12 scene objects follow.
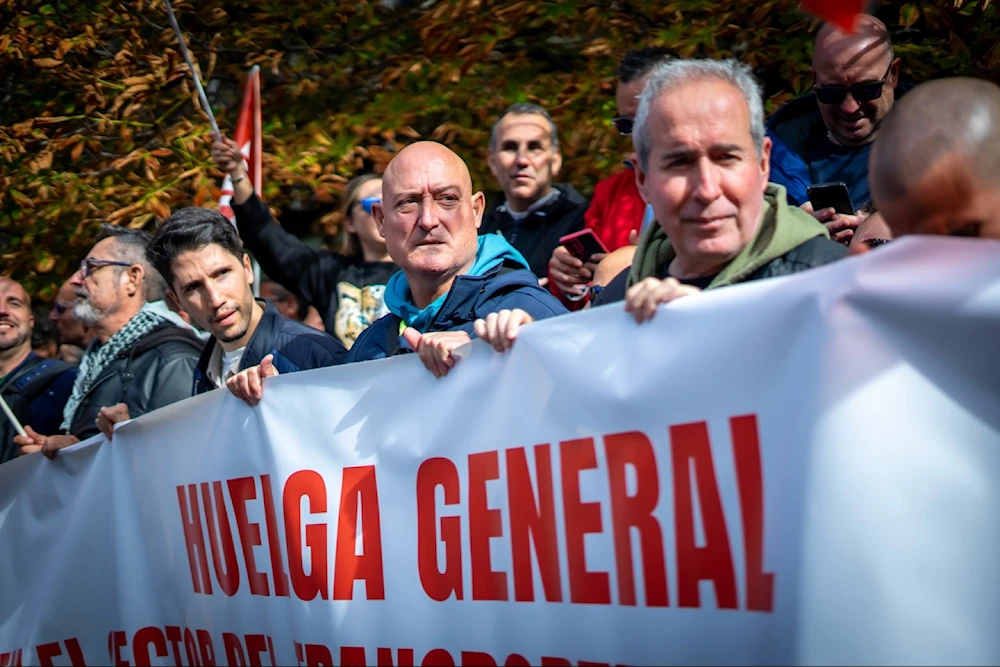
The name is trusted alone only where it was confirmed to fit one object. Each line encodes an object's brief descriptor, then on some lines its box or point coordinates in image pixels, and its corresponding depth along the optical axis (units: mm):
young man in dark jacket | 4805
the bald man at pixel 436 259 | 3900
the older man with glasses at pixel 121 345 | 5449
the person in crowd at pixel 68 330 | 8125
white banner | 2342
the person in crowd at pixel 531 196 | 5816
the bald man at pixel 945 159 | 2336
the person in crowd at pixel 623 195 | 4840
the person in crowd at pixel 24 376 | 6480
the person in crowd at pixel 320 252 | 6148
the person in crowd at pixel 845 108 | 4223
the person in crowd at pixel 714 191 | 2855
